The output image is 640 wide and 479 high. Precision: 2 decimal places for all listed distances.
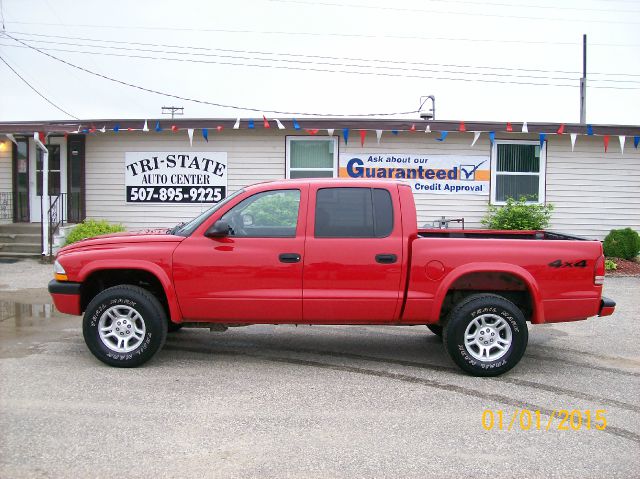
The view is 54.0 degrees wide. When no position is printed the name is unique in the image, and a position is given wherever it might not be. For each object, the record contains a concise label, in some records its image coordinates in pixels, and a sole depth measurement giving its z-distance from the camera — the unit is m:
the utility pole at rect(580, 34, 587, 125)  30.52
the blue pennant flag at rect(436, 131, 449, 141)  14.06
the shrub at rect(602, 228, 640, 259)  13.98
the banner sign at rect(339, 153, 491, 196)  14.63
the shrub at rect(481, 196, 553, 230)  13.82
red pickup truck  5.79
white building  14.65
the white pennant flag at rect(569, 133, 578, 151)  14.19
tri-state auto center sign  14.73
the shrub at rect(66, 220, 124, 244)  13.12
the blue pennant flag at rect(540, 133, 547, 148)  14.46
